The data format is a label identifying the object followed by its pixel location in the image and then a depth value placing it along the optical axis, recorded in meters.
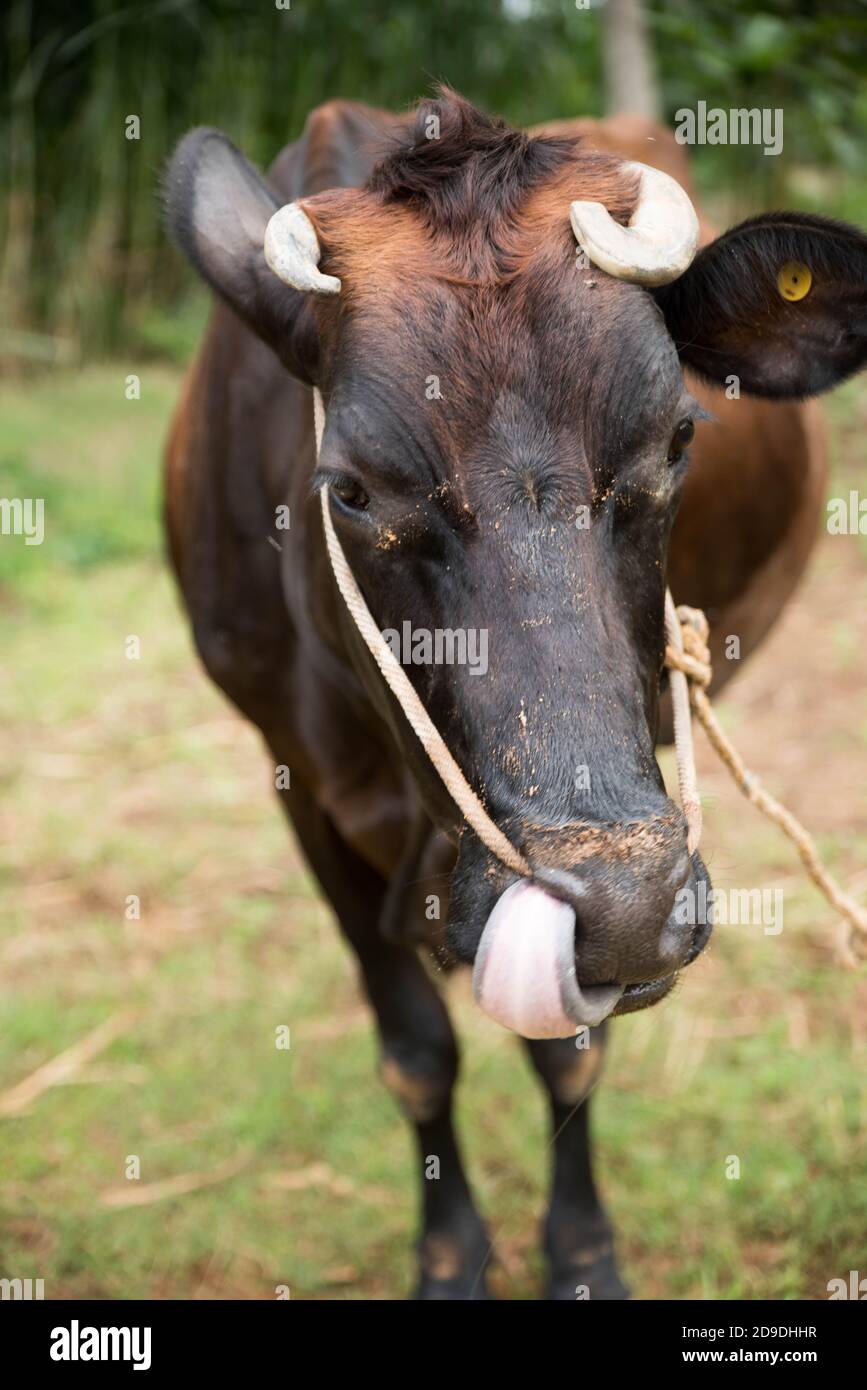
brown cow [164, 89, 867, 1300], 1.23
